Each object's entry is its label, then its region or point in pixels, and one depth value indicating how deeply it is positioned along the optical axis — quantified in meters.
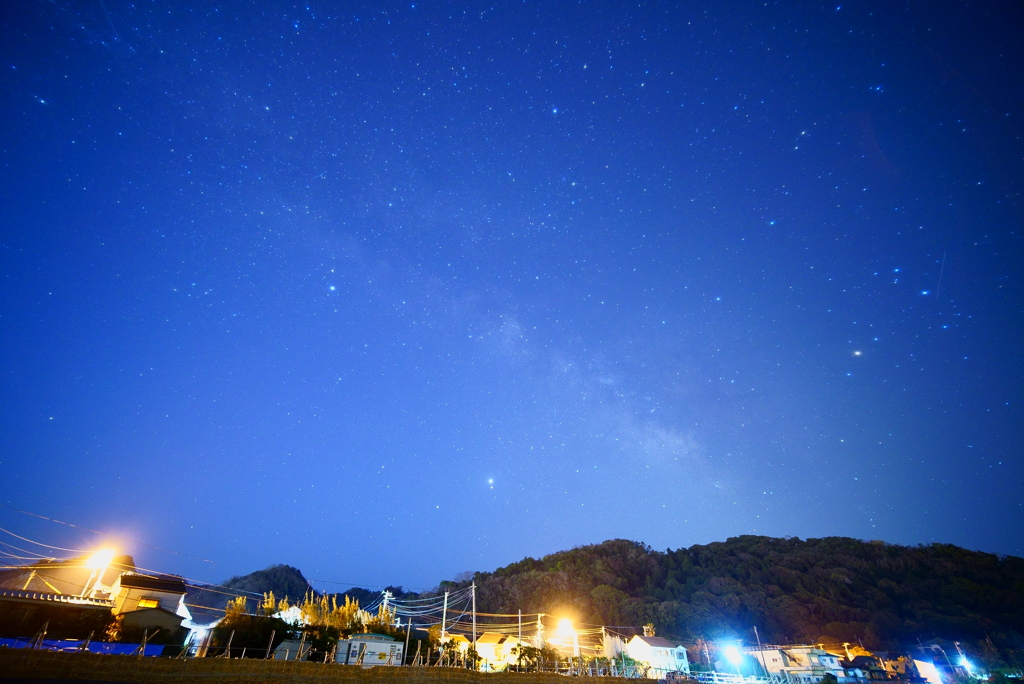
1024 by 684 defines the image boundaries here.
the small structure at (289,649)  28.57
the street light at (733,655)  55.16
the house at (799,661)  49.50
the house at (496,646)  46.71
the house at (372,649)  29.94
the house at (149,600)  29.66
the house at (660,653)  52.50
